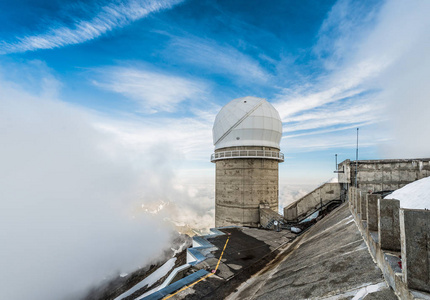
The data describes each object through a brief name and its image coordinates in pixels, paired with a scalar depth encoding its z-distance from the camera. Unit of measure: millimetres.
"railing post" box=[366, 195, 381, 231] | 7344
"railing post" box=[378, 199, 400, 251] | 5684
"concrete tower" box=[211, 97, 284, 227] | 25109
